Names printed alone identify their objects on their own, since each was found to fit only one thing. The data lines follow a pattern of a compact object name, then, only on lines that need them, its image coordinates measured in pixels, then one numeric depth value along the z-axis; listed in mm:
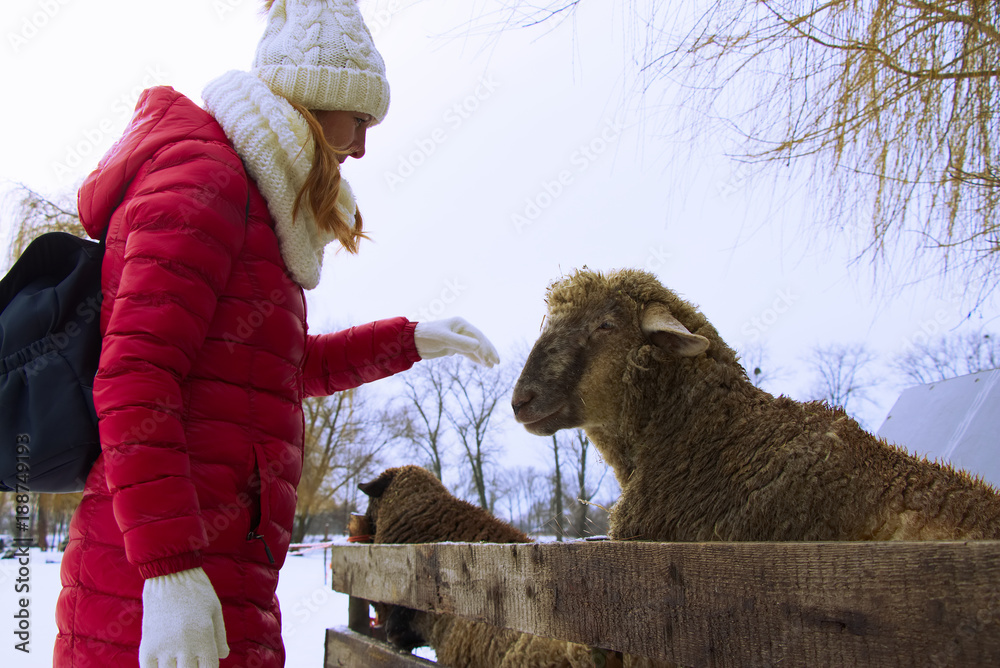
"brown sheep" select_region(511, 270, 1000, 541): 1647
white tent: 2973
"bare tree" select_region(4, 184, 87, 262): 11734
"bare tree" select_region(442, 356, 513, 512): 15250
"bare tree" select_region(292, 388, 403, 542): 20562
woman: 1441
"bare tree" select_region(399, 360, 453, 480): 15692
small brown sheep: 2473
